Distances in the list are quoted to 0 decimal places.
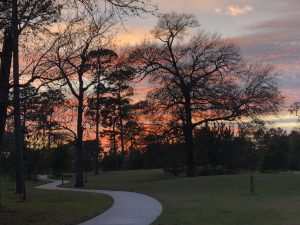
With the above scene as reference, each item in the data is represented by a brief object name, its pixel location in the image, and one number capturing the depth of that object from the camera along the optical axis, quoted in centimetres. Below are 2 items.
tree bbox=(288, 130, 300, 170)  5582
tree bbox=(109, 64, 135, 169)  4920
